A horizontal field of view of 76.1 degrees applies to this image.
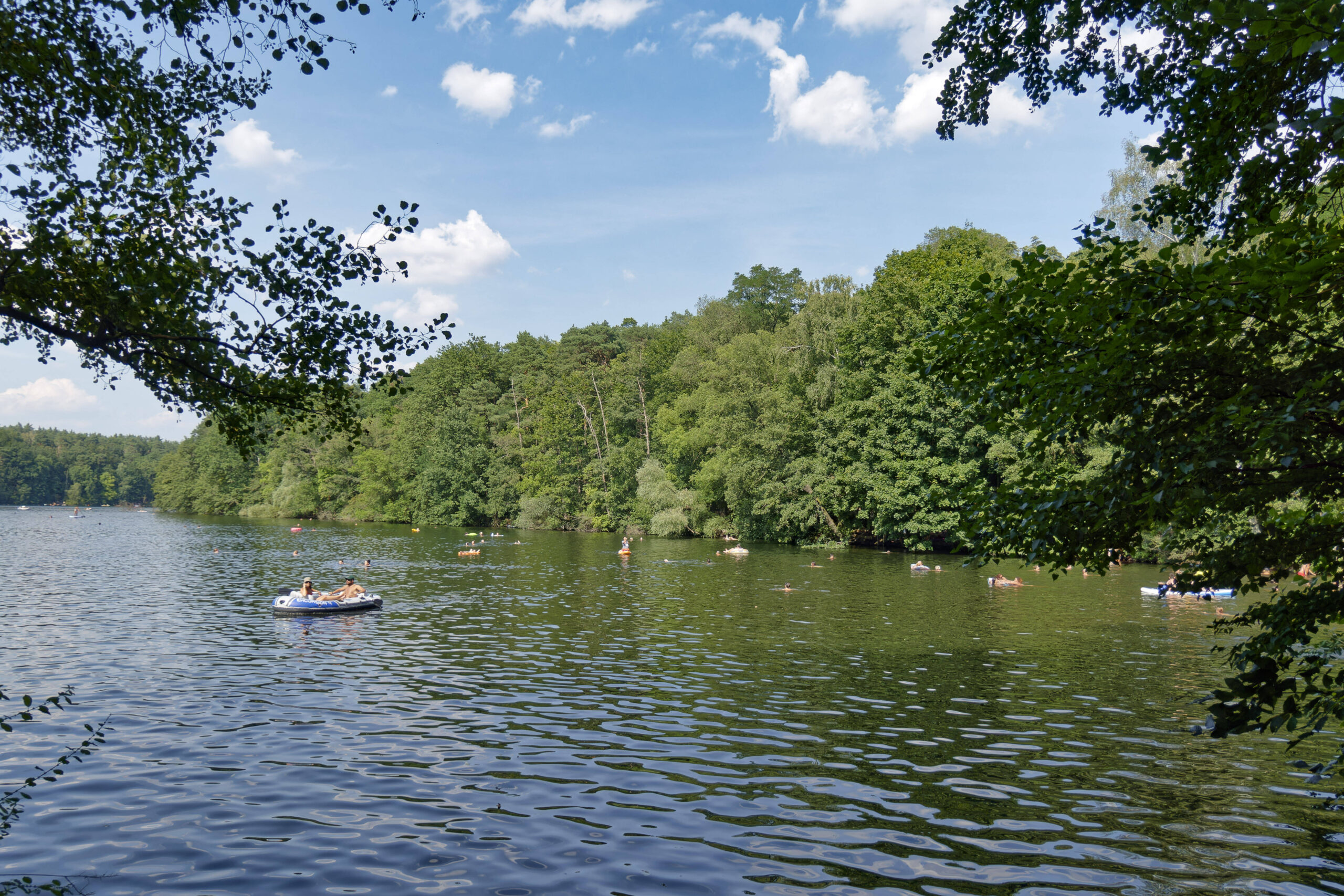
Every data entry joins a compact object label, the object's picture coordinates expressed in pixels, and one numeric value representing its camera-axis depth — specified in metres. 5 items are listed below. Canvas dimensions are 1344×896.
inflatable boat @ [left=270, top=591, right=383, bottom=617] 27.91
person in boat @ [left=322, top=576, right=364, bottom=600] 29.19
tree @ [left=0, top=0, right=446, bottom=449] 7.38
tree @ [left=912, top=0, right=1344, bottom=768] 6.25
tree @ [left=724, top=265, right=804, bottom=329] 95.06
